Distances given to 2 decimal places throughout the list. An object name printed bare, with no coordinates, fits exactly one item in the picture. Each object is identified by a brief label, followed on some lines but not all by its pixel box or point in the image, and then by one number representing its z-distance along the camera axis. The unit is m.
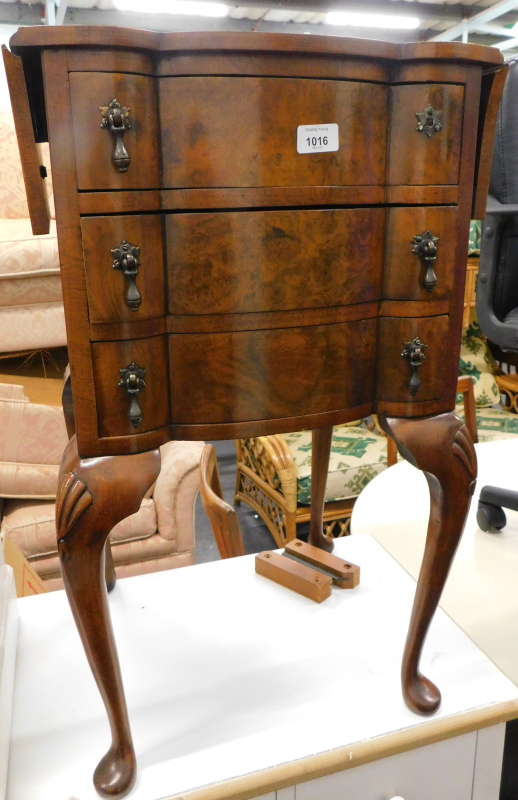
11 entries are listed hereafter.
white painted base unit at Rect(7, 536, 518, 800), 0.76
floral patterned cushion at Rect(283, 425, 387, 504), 2.29
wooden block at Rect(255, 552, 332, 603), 1.03
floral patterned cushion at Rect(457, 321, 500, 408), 3.01
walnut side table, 0.63
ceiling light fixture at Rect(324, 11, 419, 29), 3.74
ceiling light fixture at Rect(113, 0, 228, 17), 3.32
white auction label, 0.66
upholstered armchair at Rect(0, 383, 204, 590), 1.61
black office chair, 1.23
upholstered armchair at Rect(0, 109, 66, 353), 1.65
